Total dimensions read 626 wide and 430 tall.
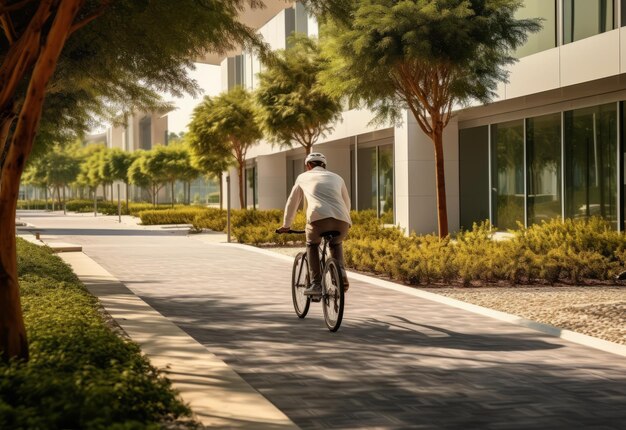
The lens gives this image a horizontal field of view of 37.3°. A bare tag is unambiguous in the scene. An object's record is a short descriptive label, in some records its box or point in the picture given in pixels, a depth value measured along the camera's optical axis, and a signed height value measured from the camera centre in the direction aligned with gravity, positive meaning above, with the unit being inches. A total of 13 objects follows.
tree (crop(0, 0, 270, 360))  250.2 +68.2
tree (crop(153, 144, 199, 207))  2667.3 +143.0
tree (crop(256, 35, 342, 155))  1099.9 +137.3
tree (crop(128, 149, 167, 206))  2723.9 +128.1
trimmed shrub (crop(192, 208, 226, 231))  1432.1 -13.5
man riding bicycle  378.0 -0.9
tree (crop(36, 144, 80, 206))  3750.0 +192.0
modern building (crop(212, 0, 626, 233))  852.0 +76.2
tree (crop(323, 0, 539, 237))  665.0 +116.3
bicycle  364.6 -31.6
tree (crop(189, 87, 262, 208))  1510.8 +141.9
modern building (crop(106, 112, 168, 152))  4638.3 +416.1
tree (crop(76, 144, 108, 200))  3428.2 +173.5
